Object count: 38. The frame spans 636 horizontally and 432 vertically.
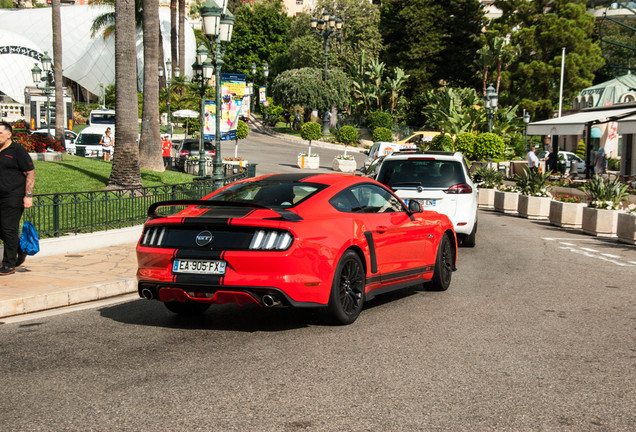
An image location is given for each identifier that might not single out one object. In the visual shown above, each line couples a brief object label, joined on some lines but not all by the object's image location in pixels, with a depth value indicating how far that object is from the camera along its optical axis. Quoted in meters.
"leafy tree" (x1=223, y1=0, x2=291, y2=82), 97.81
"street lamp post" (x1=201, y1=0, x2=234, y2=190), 17.98
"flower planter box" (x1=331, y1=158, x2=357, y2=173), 44.50
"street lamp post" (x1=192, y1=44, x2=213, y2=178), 22.16
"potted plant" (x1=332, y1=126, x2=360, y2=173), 44.53
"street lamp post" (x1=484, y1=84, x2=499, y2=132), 37.38
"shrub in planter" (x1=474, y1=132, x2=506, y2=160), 34.47
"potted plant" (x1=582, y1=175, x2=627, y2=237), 18.14
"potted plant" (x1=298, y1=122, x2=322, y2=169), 45.25
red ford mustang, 7.12
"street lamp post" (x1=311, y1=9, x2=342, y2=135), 55.17
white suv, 14.37
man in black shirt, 10.29
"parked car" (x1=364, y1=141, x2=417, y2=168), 39.81
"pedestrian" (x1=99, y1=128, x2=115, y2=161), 36.81
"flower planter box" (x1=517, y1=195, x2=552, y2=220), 22.86
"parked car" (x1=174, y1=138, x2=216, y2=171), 40.27
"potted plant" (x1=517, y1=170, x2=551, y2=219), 22.91
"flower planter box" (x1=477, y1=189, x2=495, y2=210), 27.45
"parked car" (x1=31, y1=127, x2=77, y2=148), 47.31
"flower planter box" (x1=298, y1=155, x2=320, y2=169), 45.19
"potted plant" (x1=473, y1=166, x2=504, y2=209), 27.50
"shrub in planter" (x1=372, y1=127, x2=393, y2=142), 59.12
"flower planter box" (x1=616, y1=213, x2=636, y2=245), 16.36
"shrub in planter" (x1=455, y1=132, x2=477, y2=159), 34.72
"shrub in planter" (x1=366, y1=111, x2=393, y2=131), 66.69
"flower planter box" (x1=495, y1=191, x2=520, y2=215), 24.89
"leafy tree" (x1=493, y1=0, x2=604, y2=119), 65.69
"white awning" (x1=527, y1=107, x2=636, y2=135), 31.38
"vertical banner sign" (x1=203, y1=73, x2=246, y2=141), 26.39
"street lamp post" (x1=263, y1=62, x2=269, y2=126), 71.38
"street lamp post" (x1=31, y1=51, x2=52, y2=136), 39.08
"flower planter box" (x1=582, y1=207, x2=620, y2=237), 18.11
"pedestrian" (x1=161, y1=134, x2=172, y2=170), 36.88
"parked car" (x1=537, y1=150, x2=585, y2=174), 44.67
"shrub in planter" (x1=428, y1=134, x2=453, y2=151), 38.47
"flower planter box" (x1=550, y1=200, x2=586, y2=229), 20.09
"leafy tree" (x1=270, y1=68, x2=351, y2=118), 67.81
